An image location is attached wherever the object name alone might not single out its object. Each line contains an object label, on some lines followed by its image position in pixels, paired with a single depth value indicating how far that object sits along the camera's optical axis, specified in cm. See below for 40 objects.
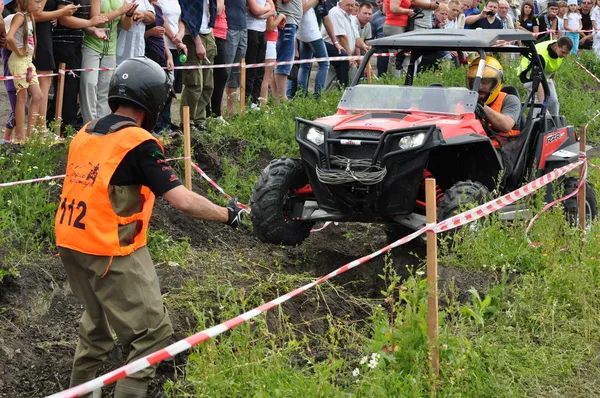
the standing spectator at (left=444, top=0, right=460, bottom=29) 1750
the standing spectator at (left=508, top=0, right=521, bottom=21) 2214
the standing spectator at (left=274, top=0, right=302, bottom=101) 1415
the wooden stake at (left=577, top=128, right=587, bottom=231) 899
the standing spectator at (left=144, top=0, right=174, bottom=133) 1172
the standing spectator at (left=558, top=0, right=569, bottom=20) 2250
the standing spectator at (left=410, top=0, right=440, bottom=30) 1597
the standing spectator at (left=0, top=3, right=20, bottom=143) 1012
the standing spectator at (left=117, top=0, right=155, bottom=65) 1140
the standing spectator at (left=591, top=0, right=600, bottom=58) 2280
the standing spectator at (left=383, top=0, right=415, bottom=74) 1565
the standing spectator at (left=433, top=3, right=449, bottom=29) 1693
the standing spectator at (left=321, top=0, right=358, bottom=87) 1542
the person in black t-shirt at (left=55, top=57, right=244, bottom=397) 518
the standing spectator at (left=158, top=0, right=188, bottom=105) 1195
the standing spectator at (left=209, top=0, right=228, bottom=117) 1270
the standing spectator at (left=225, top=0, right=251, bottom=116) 1291
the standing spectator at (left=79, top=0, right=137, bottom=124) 1103
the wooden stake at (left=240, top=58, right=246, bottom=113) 1296
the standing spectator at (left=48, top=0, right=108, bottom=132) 1070
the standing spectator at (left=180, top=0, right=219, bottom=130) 1211
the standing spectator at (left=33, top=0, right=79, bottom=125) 1043
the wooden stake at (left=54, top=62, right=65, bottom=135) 1061
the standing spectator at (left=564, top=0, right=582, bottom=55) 2281
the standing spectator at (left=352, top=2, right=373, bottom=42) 1627
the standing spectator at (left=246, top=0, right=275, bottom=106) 1332
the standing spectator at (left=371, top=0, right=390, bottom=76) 1758
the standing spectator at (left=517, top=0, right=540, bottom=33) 2116
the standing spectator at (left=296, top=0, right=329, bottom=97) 1462
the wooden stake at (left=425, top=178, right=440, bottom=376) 552
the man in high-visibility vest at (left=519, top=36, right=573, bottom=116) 1212
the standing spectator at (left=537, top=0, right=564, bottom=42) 2166
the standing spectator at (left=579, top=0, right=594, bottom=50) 2336
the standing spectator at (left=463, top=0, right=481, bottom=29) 1928
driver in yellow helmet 917
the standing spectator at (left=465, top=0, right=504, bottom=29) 1811
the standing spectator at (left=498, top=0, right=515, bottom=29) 1955
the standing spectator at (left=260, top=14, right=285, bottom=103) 1388
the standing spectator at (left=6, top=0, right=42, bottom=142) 1000
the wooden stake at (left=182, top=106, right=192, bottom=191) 961
